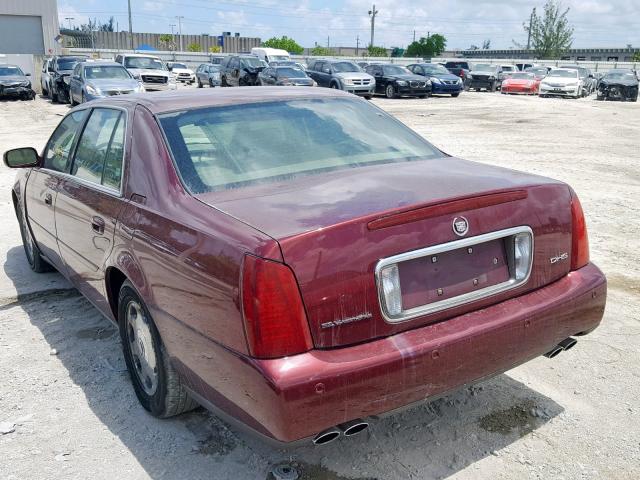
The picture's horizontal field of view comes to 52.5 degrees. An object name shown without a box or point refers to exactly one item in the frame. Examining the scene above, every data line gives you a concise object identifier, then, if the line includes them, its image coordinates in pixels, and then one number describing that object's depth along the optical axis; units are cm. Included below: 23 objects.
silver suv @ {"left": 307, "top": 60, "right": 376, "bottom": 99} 2753
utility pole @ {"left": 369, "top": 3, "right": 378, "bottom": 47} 8994
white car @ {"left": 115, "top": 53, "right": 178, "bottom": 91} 2636
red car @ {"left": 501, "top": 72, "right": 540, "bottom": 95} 3284
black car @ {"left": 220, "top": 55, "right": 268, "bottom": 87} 3078
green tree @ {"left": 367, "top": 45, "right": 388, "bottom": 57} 9338
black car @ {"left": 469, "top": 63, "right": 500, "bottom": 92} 3722
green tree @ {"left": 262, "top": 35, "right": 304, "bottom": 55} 10653
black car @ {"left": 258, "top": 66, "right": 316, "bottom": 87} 2694
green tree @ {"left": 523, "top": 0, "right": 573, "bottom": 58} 7712
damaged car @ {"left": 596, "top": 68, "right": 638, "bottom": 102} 3048
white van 4165
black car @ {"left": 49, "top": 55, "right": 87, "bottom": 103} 2564
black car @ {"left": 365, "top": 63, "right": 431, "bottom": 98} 2916
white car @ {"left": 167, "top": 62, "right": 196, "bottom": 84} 3966
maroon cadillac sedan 243
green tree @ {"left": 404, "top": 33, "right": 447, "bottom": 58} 8712
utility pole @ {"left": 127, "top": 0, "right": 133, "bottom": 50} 7756
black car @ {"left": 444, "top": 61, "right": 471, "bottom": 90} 3871
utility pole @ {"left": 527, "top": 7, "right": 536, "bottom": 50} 8112
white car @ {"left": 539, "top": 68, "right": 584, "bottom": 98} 3100
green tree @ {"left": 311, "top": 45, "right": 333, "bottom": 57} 10297
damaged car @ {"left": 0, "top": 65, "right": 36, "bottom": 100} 2647
